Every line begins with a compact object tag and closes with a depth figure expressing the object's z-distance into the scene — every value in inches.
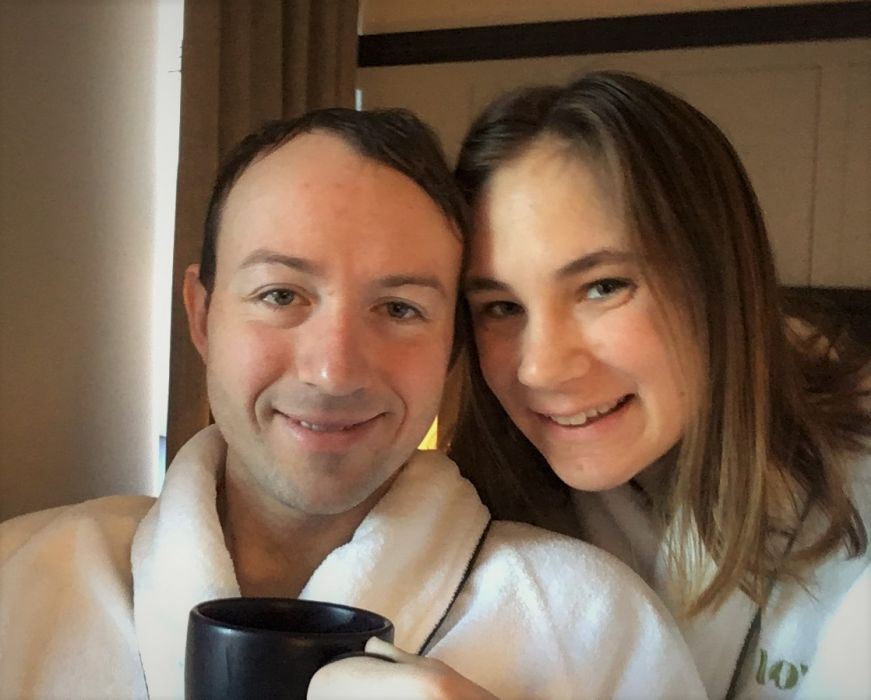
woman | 36.0
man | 31.5
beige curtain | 59.2
